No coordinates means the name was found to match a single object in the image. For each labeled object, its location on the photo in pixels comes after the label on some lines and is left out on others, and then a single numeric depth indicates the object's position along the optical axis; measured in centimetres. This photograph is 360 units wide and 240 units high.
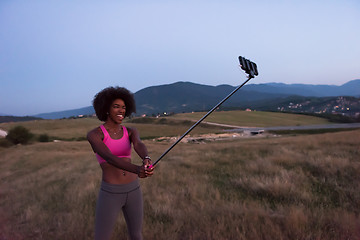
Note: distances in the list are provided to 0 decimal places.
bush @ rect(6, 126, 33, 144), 3591
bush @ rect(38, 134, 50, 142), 4367
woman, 280
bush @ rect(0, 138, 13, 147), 3336
